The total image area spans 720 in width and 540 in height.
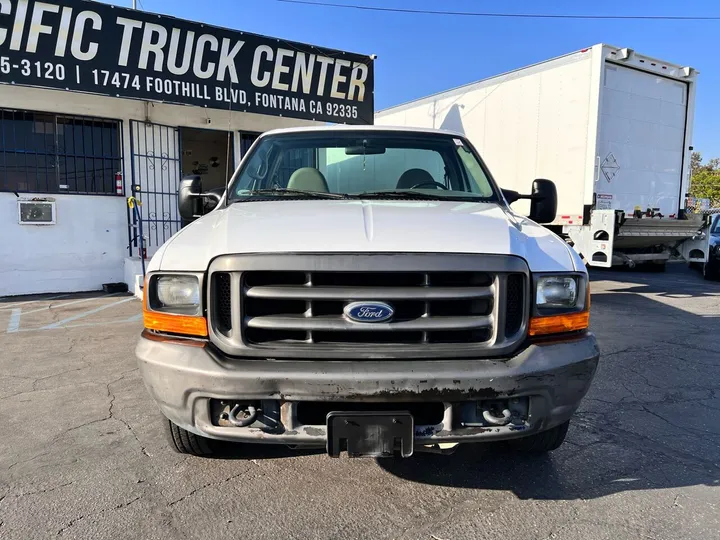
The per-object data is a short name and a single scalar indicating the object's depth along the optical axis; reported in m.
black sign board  8.12
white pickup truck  2.10
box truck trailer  8.43
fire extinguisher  9.79
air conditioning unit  8.89
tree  36.88
